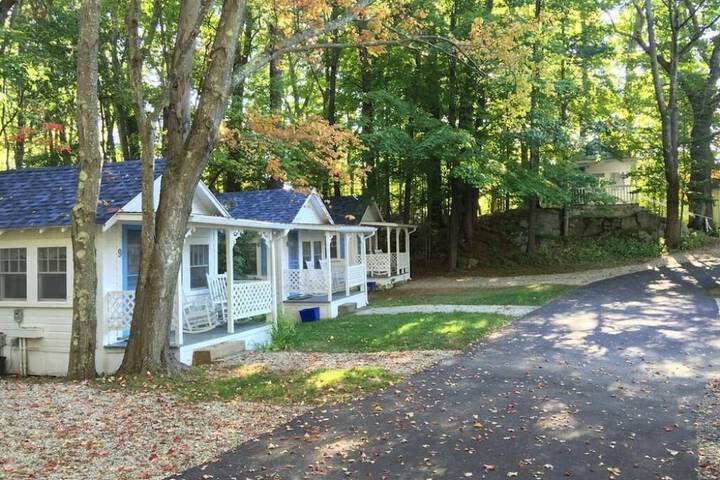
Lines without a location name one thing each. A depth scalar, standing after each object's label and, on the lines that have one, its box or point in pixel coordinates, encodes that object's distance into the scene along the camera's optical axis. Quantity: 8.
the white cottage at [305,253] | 17.23
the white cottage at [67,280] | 10.74
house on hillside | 25.61
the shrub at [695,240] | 25.95
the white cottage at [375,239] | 24.89
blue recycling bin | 16.56
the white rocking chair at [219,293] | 13.12
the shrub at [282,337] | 11.84
